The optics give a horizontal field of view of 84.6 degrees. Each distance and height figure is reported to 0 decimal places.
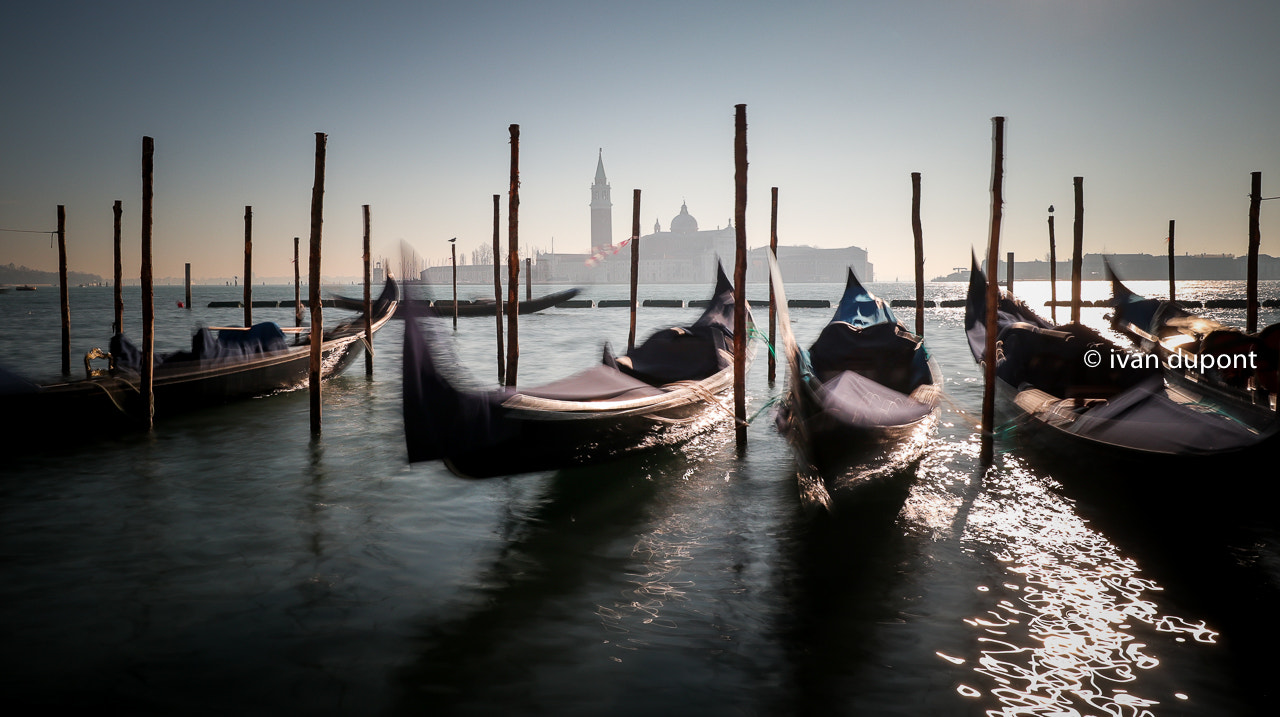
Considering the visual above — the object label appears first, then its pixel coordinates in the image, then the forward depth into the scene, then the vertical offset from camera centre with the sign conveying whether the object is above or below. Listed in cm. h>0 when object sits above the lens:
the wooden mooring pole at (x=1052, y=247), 1477 +174
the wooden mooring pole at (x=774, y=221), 819 +132
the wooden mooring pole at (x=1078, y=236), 983 +134
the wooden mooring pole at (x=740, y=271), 538 +45
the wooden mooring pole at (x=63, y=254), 895 +93
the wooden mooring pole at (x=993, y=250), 522 +59
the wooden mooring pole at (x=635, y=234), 989 +138
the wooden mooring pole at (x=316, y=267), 589 +51
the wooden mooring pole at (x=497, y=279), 1025 +68
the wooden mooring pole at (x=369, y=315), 988 +17
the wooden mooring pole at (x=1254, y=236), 858 +116
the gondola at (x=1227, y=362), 538 -29
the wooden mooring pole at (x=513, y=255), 681 +75
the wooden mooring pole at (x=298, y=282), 1250 +94
